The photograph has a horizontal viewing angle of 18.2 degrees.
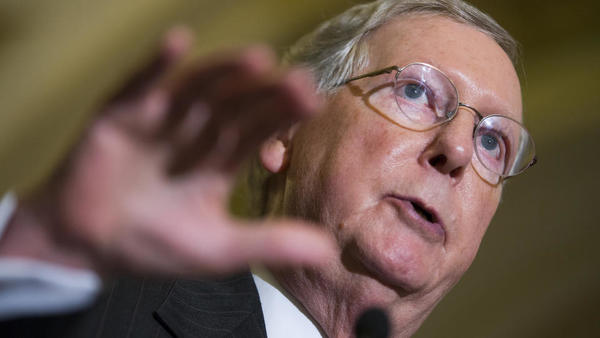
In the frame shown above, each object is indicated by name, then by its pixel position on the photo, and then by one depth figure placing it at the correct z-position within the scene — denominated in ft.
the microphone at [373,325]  3.17
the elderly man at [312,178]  2.80
